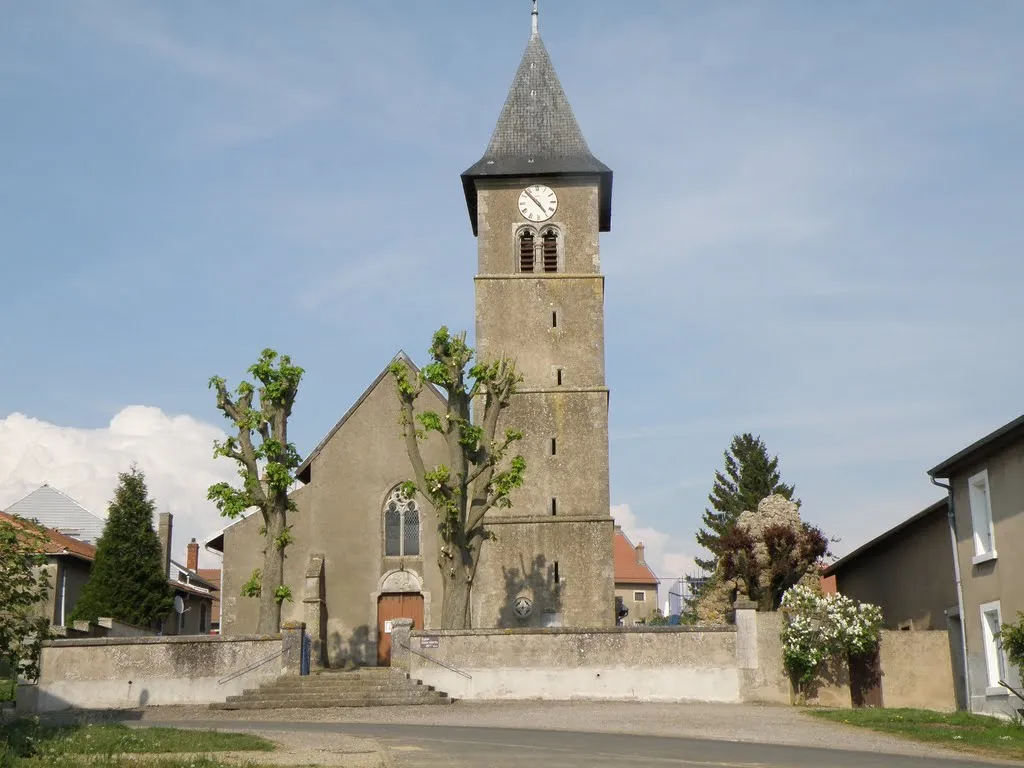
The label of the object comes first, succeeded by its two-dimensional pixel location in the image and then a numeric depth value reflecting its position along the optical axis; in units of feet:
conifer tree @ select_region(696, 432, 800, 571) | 179.22
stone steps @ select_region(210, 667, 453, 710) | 77.56
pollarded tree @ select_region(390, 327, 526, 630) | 89.86
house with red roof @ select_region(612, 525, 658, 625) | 256.93
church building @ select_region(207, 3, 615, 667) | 102.01
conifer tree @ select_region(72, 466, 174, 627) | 120.78
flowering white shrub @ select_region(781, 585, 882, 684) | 77.05
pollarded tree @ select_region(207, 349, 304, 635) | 90.58
